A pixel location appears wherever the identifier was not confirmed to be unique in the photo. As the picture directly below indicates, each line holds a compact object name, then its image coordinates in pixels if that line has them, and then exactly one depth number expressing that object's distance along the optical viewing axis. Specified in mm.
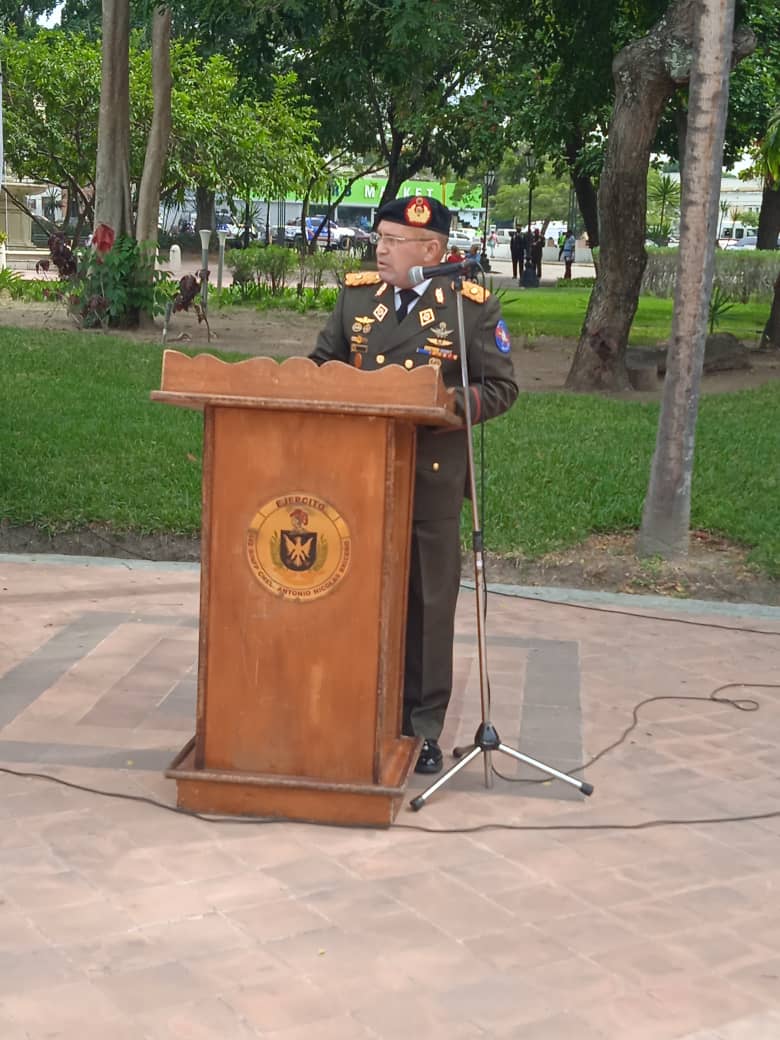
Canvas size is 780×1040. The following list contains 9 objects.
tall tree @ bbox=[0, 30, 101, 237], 31688
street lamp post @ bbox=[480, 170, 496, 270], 48062
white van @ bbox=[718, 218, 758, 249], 95731
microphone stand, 4438
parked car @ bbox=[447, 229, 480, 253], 66412
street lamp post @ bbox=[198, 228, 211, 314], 18283
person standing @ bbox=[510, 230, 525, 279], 44031
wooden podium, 4109
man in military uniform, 4621
